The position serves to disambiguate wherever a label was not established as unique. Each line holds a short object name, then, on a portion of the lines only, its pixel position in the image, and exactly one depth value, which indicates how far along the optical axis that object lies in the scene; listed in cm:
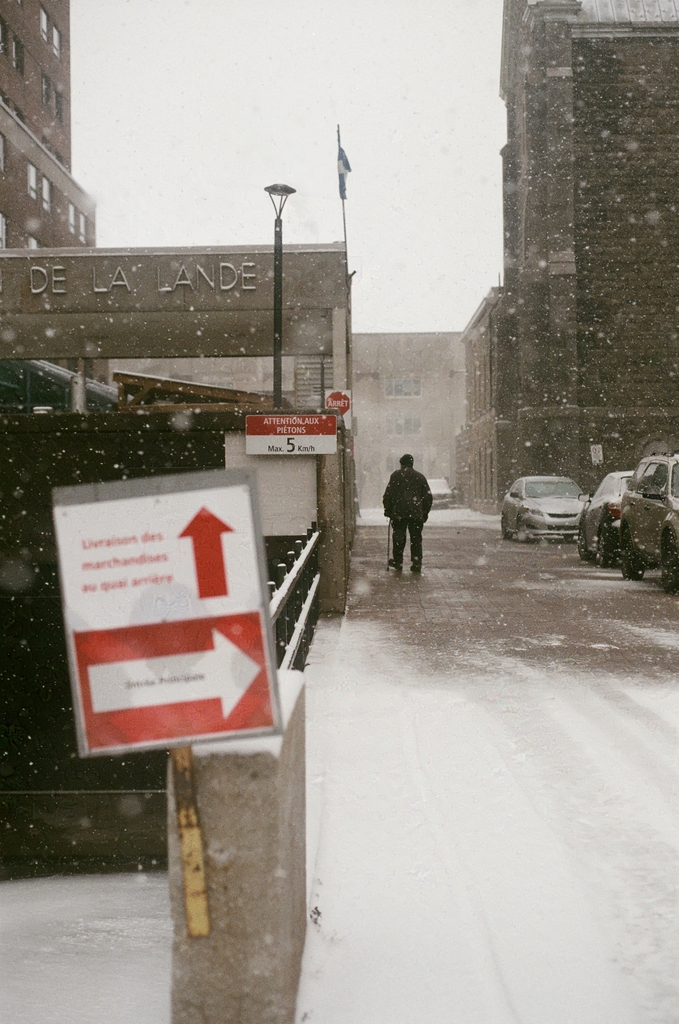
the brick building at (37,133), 4197
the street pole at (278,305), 1995
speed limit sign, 1105
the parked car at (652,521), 1341
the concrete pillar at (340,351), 2867
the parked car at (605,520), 1722
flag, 3353
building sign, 3459
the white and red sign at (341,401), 2409
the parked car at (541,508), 2531
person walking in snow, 1673
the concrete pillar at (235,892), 273
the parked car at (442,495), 5644
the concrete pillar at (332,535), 1139
